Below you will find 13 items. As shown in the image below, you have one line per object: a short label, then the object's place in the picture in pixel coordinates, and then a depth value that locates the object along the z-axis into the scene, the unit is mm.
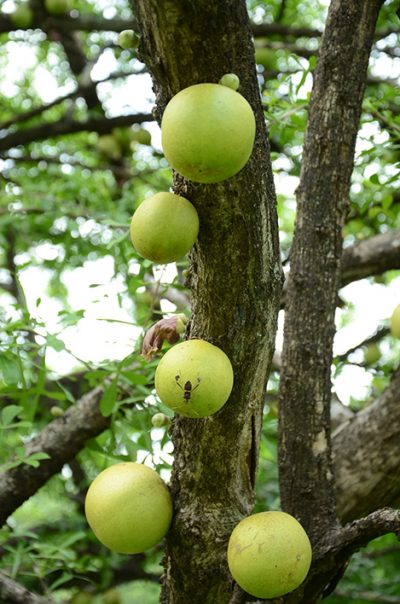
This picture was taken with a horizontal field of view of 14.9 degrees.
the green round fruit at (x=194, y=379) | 1598
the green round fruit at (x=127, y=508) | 1697
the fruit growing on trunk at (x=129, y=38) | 1584
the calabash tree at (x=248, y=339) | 1582
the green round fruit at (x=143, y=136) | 4363
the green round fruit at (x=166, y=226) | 1568
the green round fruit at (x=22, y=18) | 4332
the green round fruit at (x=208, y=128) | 1483
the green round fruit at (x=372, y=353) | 4223
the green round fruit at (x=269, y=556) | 1672
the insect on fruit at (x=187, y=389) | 1595
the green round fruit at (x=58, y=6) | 4488
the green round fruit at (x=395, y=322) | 2293
